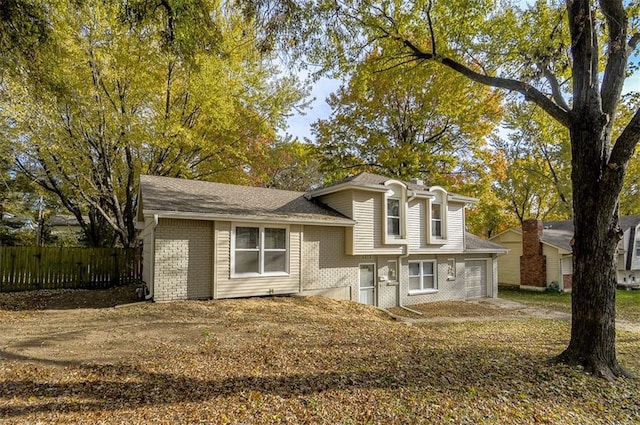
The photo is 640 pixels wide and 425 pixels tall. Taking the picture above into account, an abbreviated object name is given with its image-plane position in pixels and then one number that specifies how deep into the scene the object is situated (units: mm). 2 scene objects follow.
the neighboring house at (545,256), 20531
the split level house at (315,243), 10109
